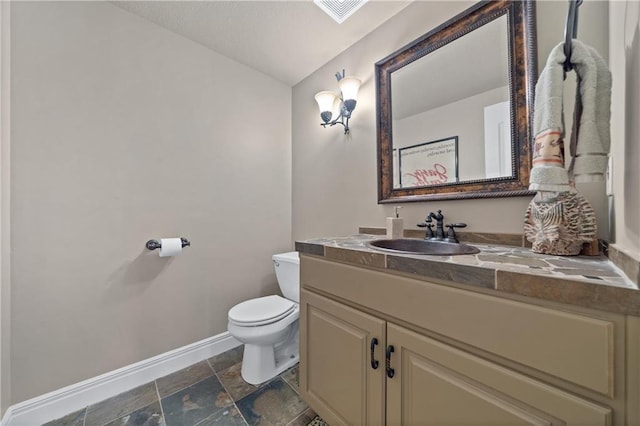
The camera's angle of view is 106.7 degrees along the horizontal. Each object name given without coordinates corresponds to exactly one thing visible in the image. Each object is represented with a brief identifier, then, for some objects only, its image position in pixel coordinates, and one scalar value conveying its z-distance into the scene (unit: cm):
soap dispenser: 131
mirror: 105
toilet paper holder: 148
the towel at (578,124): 68
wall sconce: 161
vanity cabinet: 49
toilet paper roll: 149
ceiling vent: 139
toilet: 143
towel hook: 69
